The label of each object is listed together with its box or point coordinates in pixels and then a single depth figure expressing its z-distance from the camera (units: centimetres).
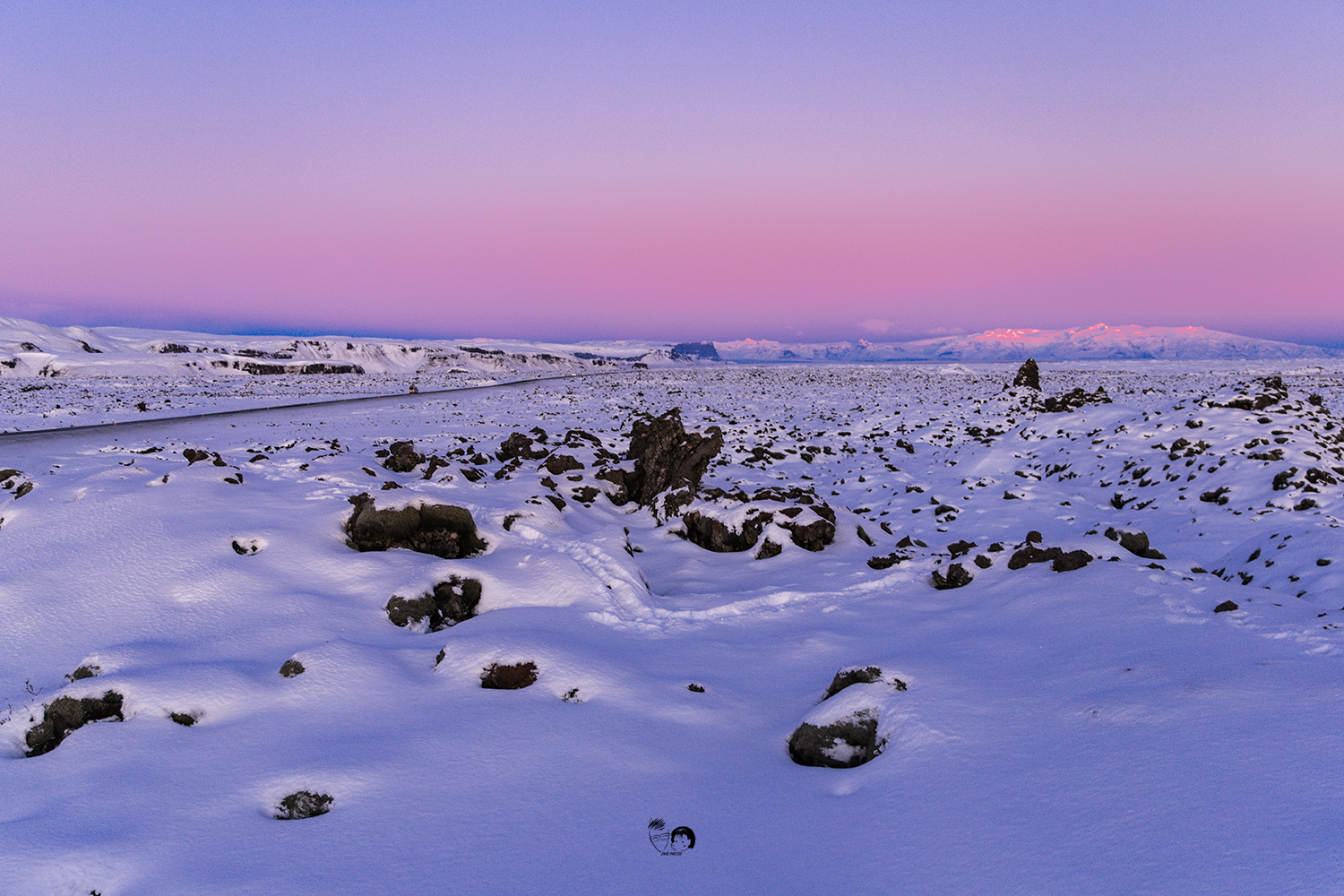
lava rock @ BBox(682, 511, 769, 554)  1168
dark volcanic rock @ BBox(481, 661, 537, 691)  574
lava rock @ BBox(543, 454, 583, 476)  1568
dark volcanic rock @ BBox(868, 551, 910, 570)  978
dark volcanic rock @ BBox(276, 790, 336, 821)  411
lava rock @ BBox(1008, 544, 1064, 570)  885
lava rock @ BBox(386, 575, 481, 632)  732
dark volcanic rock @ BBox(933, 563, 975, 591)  890
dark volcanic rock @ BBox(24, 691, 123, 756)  479
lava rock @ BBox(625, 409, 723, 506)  1561
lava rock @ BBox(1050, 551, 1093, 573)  830
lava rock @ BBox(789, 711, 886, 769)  486
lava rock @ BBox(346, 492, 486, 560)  914
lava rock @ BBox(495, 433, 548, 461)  1953
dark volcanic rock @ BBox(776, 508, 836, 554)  1116
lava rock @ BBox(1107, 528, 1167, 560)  923
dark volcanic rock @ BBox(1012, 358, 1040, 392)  4291
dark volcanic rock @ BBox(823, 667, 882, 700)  561
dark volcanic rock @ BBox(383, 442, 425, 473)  1611
